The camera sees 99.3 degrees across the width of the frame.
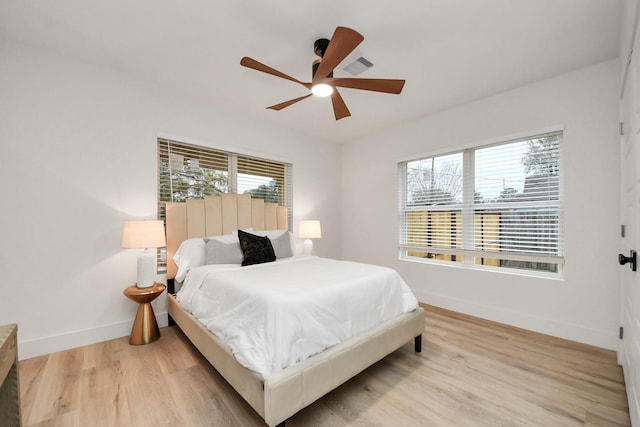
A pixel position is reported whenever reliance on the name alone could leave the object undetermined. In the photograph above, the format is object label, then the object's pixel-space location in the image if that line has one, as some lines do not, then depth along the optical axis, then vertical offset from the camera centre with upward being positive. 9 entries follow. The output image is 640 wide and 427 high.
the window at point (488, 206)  2.82 +0.07
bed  1.42 -0.91
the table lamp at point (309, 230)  3.93 -0.24
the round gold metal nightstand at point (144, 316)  2.48 -0.96
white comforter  1.54 -0.63
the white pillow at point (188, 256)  2.74 -0.43
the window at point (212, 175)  3.05 +0.50
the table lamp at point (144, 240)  2.41 -0.23
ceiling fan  1.62 +1.01
